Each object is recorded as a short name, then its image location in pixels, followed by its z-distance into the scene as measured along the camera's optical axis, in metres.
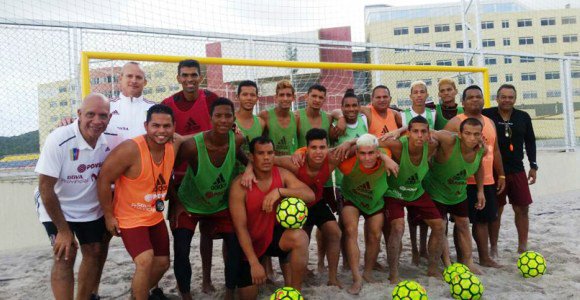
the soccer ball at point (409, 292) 3.14
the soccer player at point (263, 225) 3.42
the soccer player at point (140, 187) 3.07
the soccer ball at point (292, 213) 3.38
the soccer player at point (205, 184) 3.43
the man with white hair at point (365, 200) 3.79
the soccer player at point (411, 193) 3.87
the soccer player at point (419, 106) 4.69
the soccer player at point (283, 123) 4.18
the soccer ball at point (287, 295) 3.09
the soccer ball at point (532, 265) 3.84
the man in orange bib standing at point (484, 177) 4.39
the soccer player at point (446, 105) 4.73
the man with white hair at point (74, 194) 2.91
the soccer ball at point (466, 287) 3.29
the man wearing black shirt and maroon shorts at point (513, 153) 4.75
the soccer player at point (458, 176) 4.05
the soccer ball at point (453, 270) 3.50
